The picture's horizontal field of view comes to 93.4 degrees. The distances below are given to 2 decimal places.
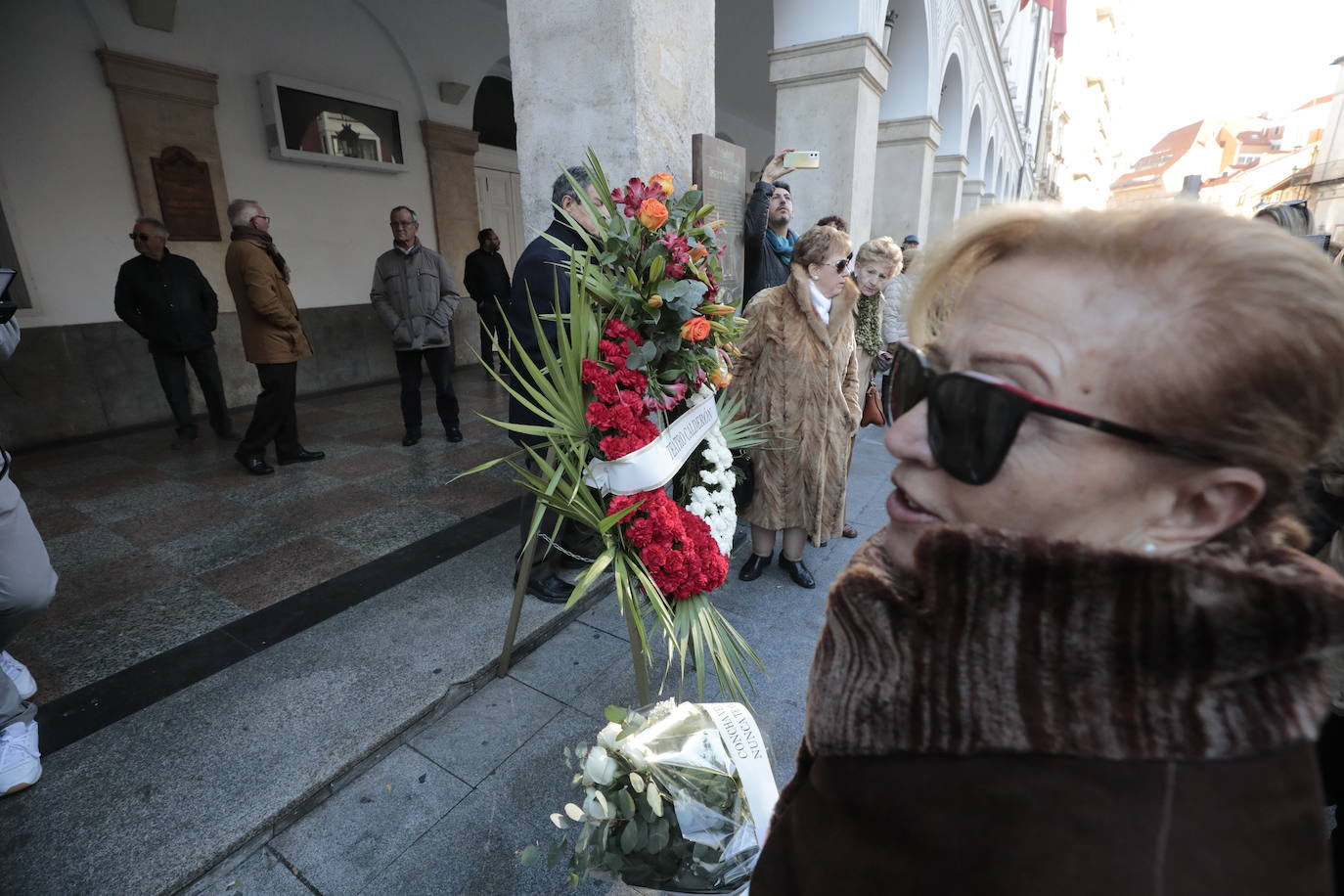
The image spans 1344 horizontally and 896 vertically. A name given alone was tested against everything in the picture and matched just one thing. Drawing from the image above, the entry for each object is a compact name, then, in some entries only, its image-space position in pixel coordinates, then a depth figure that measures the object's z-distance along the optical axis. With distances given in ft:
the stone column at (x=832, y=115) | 19.48
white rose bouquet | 4.26
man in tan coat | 15.40
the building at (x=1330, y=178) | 73.31
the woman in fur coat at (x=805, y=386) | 10.25
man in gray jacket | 17.48
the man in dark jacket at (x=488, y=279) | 22.76
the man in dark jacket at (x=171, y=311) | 16.65
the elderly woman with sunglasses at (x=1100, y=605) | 1.80
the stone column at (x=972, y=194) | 52.13
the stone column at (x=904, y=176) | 27.99
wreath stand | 7.04
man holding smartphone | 14.69
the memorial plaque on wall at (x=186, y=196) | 20.11
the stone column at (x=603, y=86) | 10.94
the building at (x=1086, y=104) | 122.31
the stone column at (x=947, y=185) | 40.29
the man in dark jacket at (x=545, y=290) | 9.64
